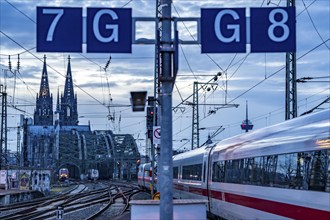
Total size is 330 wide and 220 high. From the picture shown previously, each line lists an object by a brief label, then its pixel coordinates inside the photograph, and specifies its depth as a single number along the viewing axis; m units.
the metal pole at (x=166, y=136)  9.30
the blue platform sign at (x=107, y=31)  10.16
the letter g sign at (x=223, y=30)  10.12
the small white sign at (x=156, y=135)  21.24
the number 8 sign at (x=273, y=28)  10.26
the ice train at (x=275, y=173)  10.65
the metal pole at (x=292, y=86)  20.91
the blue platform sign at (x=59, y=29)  10.22
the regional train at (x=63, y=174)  111.44
